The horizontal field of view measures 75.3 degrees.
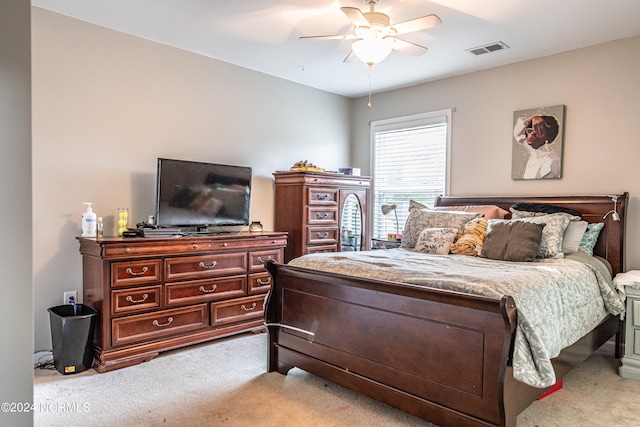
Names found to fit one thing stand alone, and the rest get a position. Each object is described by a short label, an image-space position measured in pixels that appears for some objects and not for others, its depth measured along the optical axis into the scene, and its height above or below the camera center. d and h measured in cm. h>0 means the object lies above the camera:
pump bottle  322 -21
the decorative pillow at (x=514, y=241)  306 -28
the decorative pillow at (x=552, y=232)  318 -21
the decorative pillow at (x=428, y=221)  378 -17
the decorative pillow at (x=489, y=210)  395 -6
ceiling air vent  369 +141
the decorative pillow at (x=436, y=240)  353 -32
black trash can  289 -101
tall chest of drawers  439 -7
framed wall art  387 +60
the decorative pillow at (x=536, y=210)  361 -4
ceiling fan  269 +116
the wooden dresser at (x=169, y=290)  302 -74
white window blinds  479 +49
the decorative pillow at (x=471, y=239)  345 -30
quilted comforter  190 -44
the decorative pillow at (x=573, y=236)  340 -25
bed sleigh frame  192 -79
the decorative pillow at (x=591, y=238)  347 -27
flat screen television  346 +5
